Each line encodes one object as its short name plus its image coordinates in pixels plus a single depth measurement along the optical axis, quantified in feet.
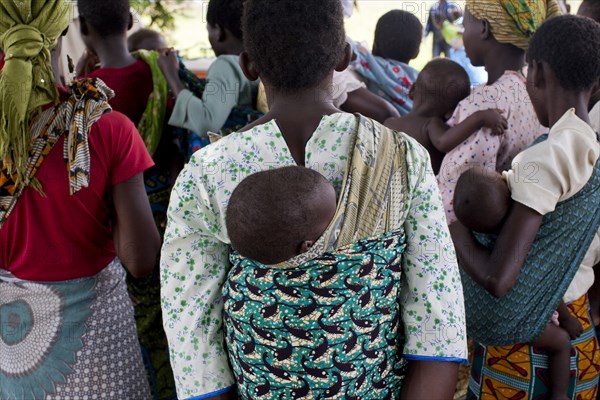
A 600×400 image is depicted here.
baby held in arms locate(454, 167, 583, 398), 6.05
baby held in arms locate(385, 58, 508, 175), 9.16
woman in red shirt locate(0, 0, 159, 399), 5.69
